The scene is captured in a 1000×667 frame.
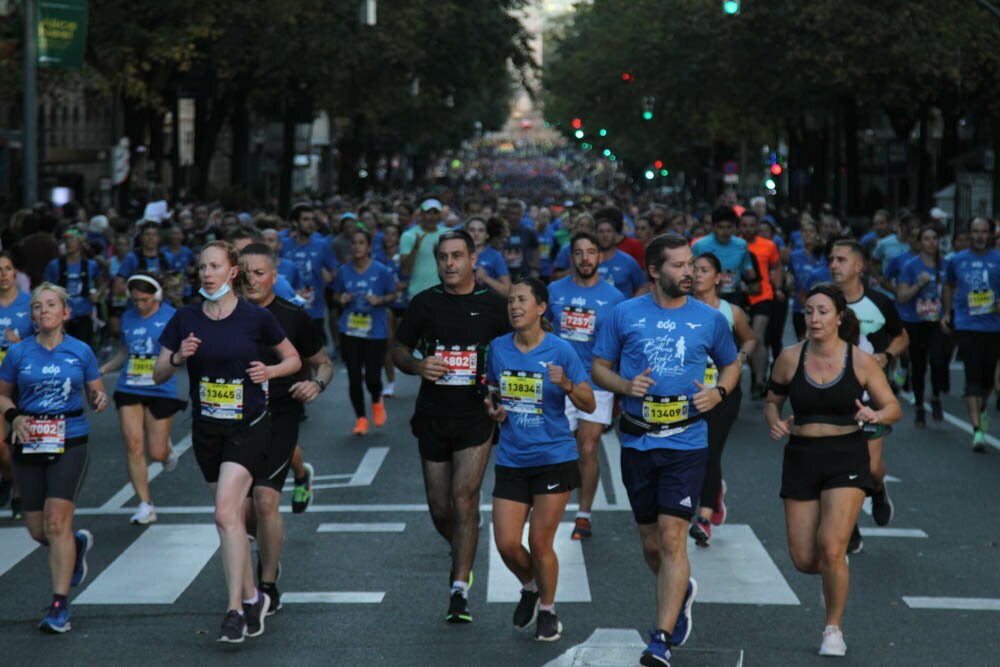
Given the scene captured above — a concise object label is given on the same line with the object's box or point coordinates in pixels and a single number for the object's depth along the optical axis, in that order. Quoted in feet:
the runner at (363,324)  54.44
